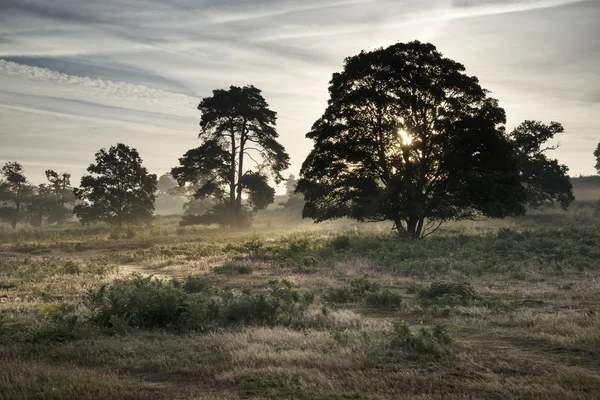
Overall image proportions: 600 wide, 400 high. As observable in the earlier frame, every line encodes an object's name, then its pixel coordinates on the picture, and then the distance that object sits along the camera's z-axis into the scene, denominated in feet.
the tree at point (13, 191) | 248.11
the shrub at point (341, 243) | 94.27
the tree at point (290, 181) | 599.12
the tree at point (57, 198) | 267.39
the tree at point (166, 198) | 577.02
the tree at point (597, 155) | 310.45
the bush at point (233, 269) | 66.08
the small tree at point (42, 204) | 264.31
